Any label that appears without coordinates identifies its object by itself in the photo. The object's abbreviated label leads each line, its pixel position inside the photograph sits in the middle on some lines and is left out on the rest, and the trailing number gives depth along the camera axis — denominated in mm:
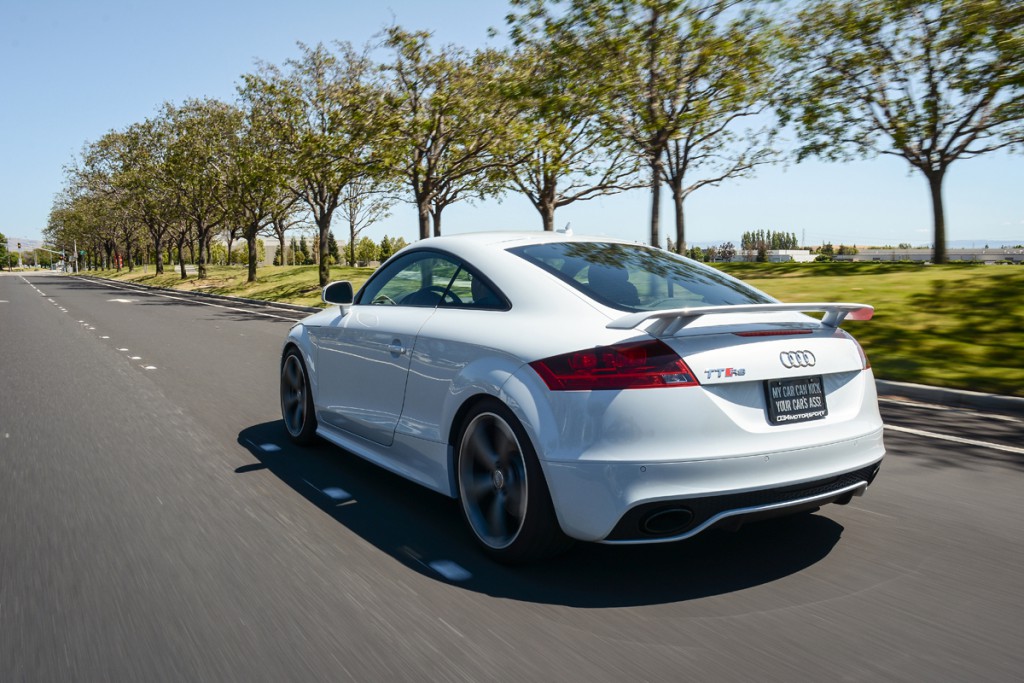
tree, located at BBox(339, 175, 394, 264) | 36666
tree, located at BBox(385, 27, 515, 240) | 26844
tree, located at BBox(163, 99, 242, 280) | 42875
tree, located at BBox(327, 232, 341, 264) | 103738
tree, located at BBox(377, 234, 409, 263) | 109506
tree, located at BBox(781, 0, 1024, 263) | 18344
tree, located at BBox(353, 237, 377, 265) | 120625
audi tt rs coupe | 3244
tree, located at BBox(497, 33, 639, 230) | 20703
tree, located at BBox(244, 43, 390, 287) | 28047
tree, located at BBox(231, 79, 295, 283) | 33812
